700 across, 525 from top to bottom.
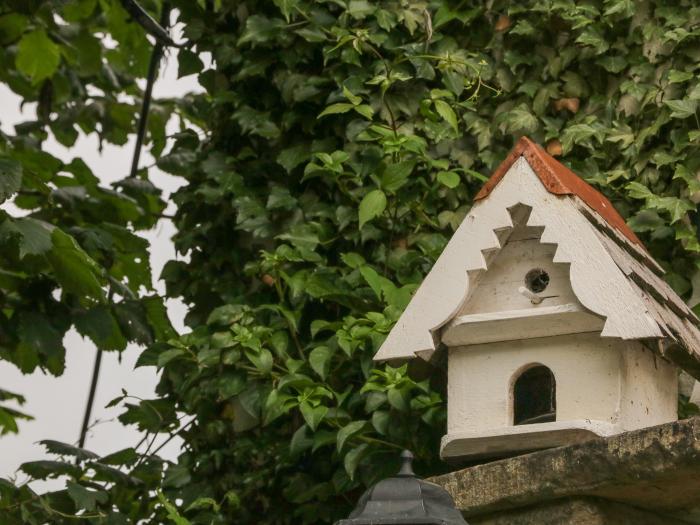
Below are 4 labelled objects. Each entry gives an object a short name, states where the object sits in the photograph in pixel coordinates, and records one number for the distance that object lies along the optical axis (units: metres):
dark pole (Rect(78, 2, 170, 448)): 9.77
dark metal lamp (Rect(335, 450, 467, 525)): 4.05
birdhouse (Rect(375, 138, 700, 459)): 5.59
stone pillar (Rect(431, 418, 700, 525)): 4.77
